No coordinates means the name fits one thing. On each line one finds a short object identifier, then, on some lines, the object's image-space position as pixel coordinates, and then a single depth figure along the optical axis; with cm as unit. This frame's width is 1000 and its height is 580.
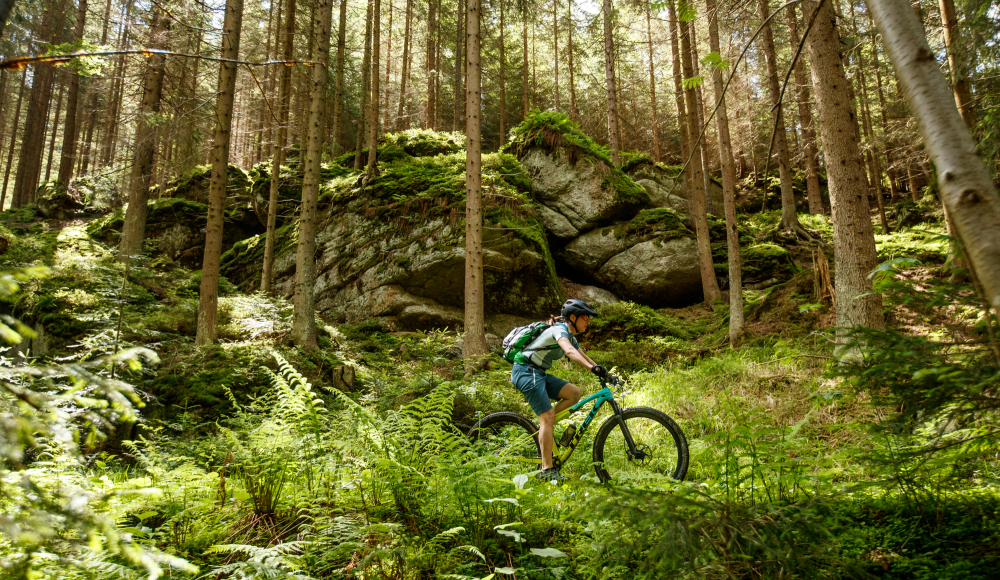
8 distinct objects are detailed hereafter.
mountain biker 473
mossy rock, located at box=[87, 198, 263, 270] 1683
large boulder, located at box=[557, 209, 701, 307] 1475
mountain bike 473
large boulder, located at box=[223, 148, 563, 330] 1284
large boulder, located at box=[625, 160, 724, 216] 1926
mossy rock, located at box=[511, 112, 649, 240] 1573
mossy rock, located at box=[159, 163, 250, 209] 1828
